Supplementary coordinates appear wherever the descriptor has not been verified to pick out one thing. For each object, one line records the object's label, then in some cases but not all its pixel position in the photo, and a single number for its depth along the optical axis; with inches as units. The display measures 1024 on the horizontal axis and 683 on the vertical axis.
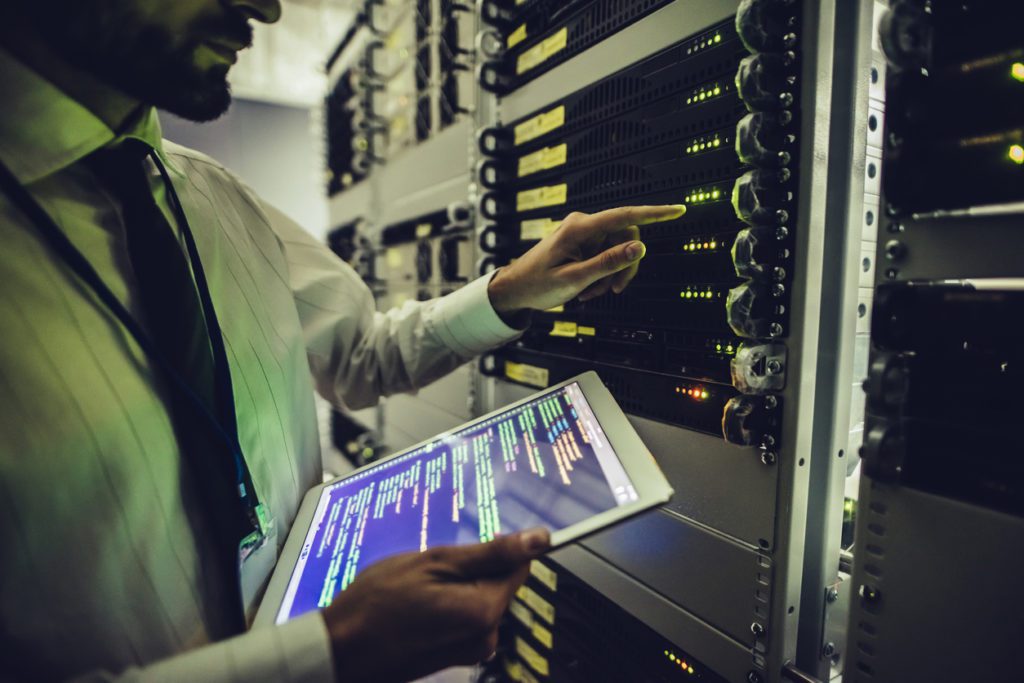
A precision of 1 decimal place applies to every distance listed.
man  22.4
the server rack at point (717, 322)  31.0
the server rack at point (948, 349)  22.1
